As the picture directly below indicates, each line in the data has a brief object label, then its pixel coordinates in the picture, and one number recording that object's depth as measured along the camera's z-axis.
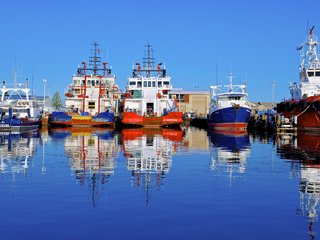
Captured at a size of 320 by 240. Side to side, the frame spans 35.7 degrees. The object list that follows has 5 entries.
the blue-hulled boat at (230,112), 59.64
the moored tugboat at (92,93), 71.69
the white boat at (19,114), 50.56
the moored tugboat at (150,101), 62.06
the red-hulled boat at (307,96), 49.25
